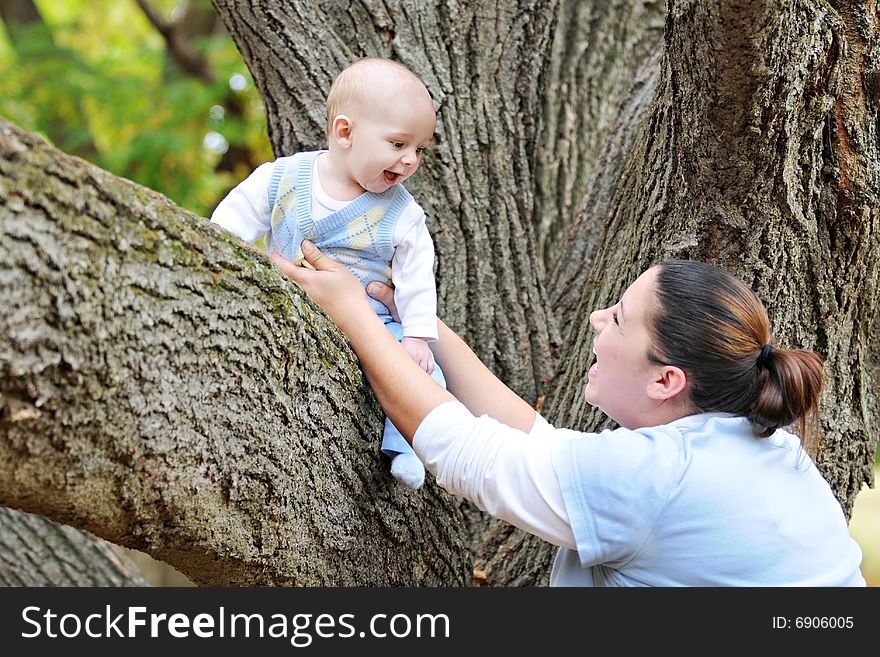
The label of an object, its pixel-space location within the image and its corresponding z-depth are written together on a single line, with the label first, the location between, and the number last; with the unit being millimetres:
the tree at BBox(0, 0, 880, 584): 1541
